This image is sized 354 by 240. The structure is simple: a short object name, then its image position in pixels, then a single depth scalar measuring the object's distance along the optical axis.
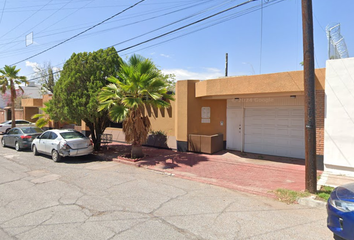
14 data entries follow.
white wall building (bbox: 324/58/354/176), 7.44
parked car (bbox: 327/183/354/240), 3.28
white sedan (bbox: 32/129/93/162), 10.03
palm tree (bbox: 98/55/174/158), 9.46
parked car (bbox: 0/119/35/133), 23.23
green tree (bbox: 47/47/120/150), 10.77
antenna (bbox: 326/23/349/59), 8.49
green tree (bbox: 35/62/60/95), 34.84
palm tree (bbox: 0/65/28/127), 20.27
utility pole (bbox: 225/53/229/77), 23.99
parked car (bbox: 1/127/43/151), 13.17
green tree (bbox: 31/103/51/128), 18.05
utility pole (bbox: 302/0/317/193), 5.74
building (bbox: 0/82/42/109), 43.78
